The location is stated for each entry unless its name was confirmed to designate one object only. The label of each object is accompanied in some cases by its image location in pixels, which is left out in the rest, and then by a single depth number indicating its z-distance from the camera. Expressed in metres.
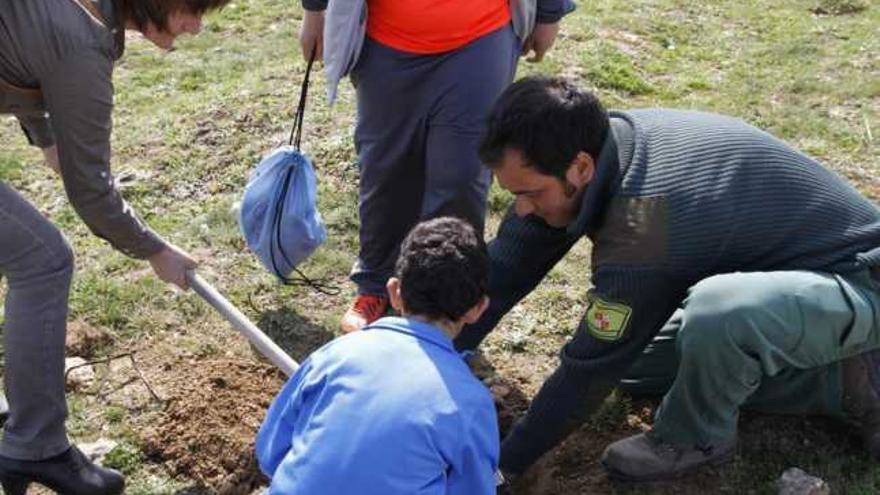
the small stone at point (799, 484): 3.01
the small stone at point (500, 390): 3.72
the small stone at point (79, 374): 3.73
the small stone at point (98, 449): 3.39
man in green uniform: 2.77
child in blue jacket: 2.26
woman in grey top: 2.60
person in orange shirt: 3.54
